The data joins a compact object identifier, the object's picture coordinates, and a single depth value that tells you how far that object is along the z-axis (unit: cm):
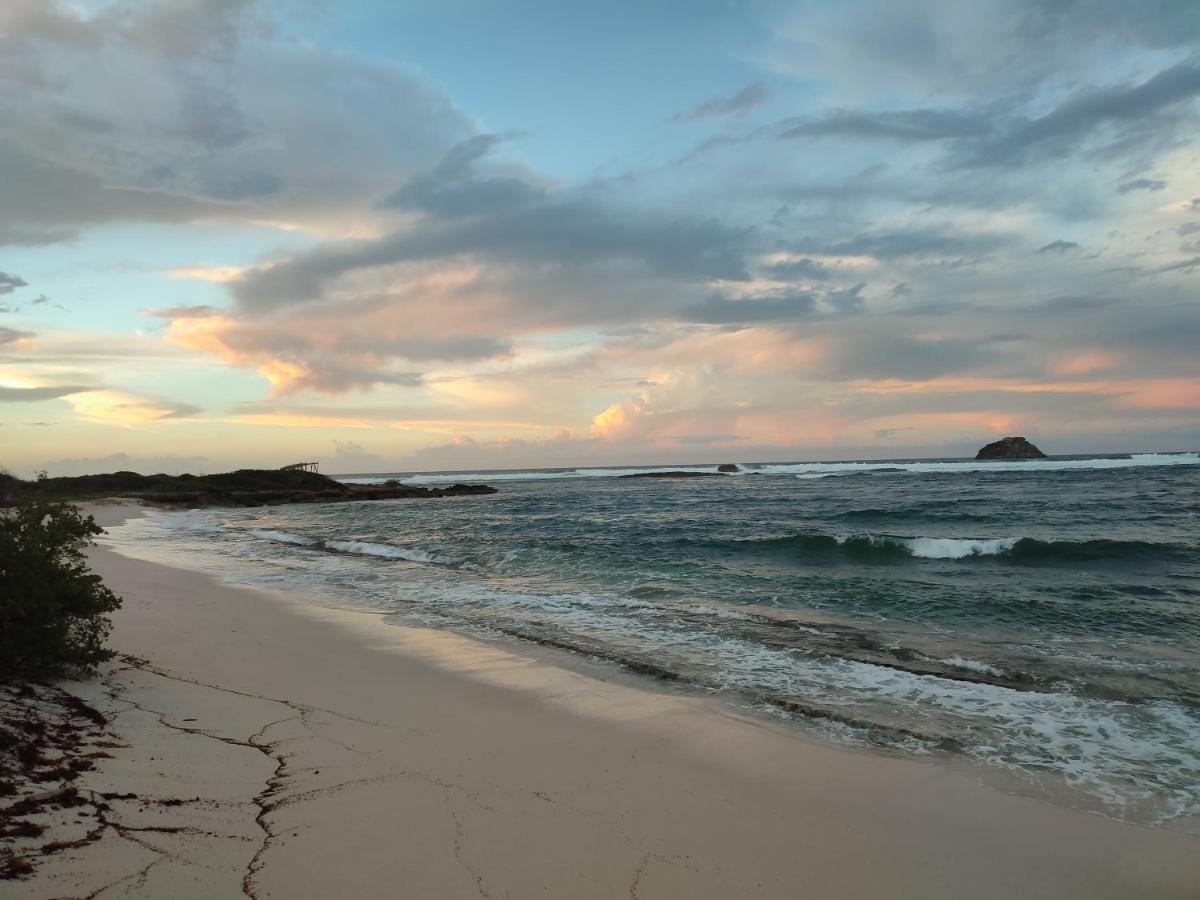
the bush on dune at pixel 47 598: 556
